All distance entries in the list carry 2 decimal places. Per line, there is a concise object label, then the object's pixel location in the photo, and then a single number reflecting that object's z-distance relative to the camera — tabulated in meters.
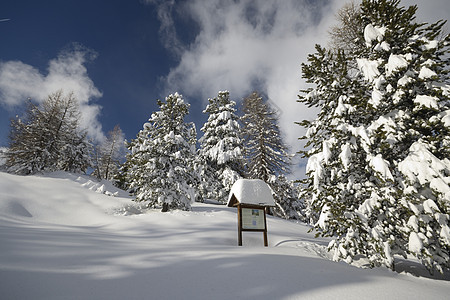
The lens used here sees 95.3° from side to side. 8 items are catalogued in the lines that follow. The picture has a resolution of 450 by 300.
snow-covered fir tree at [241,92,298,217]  17.61
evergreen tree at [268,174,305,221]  17.27
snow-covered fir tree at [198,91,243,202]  19.73
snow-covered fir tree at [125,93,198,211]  13.38
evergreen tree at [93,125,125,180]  31.51
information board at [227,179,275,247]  8.51
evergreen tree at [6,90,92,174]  19.47
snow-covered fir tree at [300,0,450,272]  5.02
